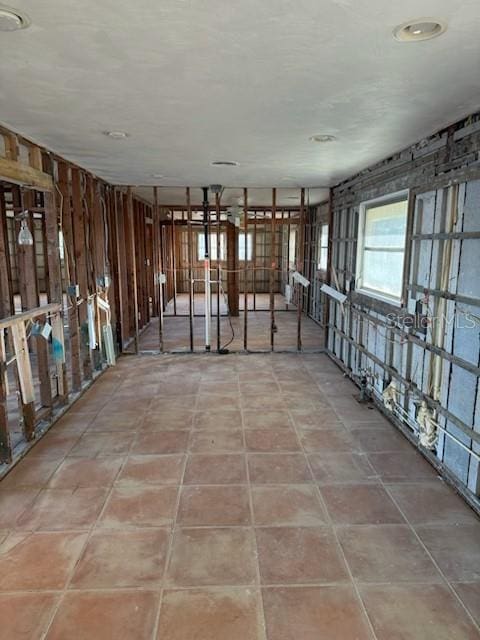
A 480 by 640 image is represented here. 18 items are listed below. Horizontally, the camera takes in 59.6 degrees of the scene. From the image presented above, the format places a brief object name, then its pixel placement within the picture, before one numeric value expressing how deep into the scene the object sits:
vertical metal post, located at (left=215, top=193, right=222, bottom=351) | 6.10
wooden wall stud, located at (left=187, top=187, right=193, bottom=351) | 6.02
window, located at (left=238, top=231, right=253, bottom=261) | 13.33
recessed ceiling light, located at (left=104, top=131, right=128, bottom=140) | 3.16
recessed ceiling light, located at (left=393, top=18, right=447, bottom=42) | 1.63
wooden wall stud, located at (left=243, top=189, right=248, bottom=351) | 6.09
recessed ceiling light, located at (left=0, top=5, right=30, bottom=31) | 1.56
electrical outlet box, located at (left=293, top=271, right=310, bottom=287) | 6.14
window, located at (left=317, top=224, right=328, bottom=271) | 8.38
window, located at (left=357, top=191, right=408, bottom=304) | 4.09
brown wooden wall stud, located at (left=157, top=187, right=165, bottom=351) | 5.90
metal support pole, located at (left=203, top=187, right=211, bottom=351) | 6.31
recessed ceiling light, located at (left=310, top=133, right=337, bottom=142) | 3.25
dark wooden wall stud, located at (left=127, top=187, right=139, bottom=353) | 6.30
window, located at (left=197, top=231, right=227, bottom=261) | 12.77
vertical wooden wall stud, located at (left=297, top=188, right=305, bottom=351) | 5.94
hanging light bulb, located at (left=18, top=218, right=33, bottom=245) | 3.53
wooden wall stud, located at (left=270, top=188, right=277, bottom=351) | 5.96
